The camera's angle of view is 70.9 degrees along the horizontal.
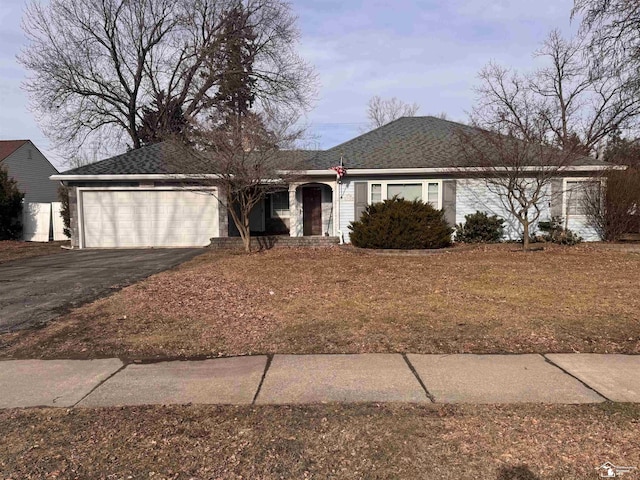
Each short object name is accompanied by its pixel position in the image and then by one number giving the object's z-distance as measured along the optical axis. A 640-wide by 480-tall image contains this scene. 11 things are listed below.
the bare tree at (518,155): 12.64
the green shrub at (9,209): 19.49
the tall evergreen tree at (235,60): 27.44
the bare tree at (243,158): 12.03
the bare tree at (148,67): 25.16
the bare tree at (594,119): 28.09
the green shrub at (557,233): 13.91
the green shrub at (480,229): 14.99
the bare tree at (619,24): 11.55
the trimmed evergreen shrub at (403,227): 12.66
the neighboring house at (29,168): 32.00
